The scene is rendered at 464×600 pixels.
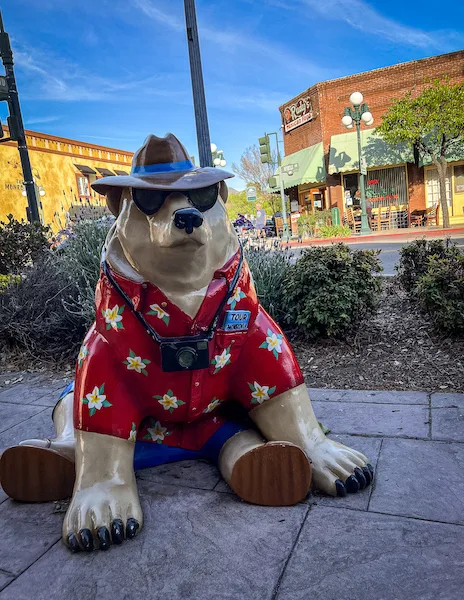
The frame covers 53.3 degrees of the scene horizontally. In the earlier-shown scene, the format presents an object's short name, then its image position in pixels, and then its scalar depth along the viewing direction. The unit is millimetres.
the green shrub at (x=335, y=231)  15953
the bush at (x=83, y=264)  4148
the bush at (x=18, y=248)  5855
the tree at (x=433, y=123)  14492
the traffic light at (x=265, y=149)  14555
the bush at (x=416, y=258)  4486
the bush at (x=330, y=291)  3572
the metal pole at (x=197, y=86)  4930
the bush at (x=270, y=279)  4059
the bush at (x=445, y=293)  3289
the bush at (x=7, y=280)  4969
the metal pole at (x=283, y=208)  17547
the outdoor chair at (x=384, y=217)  19062
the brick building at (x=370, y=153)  17688
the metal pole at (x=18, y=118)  7078
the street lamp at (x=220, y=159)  14806
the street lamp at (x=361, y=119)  14812
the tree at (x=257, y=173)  34219
